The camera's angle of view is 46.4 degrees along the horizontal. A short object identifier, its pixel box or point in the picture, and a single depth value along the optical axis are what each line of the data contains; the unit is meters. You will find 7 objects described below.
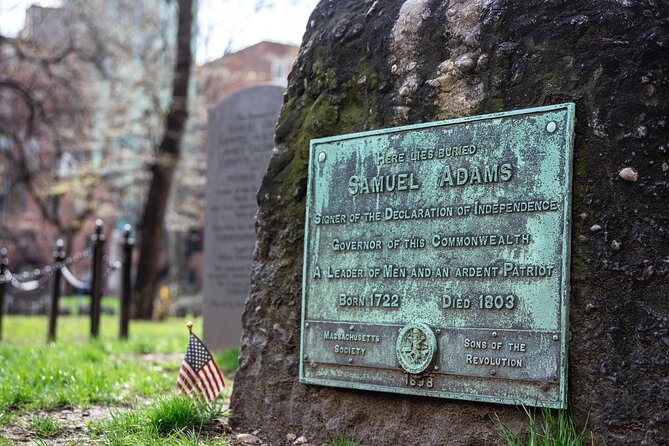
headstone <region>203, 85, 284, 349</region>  9.15
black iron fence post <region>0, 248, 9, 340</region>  11.94
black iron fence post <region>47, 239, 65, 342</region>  10.55
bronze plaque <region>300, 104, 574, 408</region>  3.59
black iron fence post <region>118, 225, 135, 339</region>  10.52
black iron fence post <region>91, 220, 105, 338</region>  10.05
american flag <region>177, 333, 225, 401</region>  4.85
